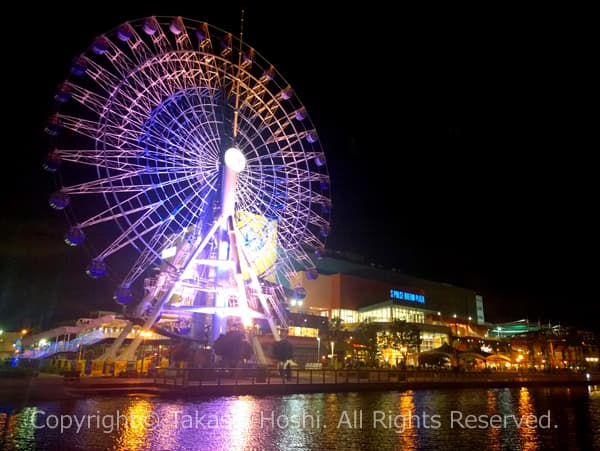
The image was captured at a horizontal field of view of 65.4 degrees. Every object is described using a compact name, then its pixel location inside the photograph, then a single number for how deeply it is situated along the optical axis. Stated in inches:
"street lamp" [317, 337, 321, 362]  2316.6
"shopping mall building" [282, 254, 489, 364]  3396.7
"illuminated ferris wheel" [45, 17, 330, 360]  1254.3
